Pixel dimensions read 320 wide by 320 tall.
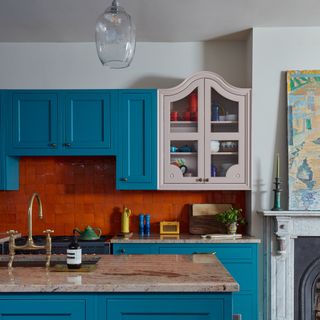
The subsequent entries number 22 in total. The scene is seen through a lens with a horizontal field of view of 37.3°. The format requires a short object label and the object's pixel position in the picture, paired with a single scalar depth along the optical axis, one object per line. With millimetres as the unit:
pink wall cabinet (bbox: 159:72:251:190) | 4242
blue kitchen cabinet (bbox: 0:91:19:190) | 4324
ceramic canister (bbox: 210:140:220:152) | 4262
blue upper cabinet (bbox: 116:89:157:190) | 4270
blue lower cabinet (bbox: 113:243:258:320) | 4035
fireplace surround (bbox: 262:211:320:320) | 4051
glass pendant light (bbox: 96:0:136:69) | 2152
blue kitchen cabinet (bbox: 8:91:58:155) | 4320
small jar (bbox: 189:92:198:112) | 4277
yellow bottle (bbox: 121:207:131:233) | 4438
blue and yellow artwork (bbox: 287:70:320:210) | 4090
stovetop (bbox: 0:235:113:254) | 4023
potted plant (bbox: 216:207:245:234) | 4191
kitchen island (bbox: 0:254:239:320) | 2100
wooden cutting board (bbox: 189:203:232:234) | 4395
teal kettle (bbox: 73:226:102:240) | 4199
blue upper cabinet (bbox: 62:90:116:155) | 4305
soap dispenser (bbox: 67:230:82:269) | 2424
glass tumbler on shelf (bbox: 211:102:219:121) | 4266
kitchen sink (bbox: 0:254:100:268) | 2672
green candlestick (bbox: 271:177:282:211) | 4066
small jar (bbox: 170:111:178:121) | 4297
